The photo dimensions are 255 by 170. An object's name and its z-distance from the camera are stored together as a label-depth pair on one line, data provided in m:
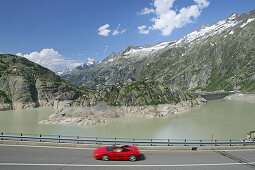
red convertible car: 18.25
